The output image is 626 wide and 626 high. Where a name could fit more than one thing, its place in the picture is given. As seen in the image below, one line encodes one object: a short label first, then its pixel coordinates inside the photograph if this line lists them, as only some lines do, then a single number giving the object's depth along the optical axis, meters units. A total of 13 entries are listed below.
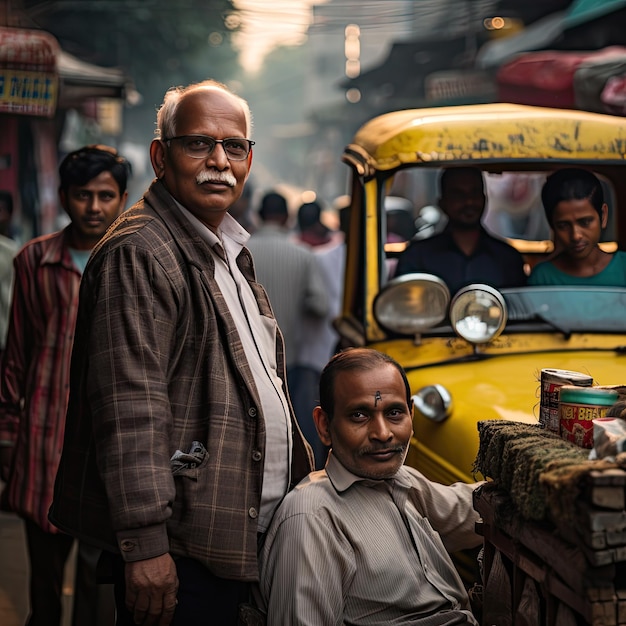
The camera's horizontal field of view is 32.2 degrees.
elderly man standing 2.77
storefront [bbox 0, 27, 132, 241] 8.16
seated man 2.91
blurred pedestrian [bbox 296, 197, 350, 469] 7.53
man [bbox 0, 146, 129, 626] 4.61
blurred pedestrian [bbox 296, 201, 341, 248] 10.92
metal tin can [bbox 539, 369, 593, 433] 2.75
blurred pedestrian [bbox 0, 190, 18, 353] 6.84
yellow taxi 4.14
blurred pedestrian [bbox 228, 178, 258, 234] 8.84
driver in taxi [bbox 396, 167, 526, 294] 4.98
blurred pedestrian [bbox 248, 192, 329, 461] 7.42
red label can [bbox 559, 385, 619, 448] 2.58
